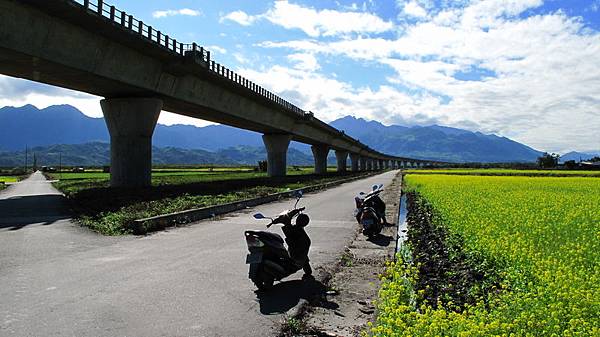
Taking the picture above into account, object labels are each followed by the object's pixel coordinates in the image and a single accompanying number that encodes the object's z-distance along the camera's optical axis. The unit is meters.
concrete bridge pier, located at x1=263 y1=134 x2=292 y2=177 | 52.53
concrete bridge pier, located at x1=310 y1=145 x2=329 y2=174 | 78.38
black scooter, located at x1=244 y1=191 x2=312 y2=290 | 6.57
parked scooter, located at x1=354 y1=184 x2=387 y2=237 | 11.19
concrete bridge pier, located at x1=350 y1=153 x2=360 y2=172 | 117.21
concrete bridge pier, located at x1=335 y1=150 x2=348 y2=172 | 100.22
